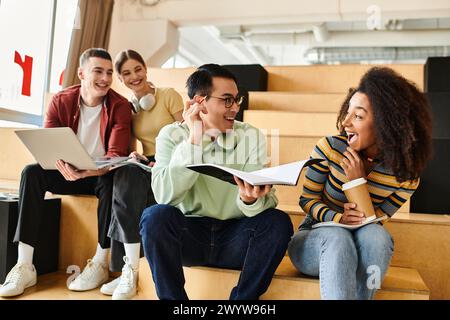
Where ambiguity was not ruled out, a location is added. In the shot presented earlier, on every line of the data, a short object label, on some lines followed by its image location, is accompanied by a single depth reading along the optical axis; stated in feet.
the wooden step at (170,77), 11.47
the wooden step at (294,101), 9.44
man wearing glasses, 3.94
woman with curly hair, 3.90
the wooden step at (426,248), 5.09
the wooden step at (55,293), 5.28
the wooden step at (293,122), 7.79
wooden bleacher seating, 4.32
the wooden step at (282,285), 4.10
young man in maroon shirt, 5.43
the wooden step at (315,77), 11.19
